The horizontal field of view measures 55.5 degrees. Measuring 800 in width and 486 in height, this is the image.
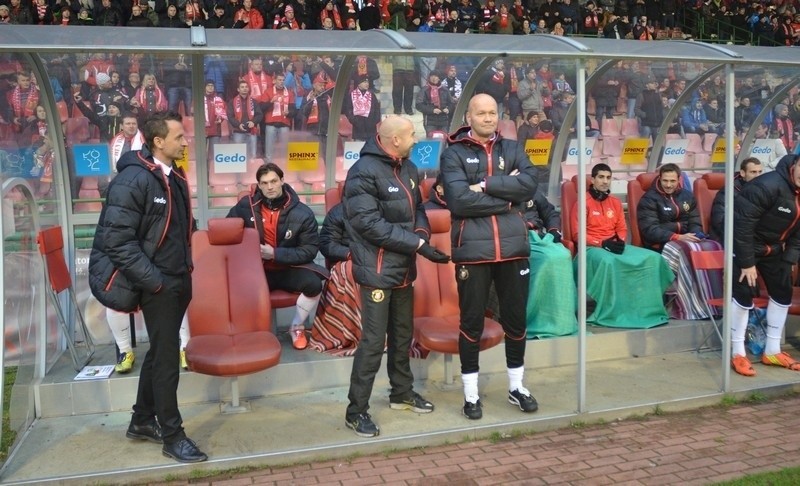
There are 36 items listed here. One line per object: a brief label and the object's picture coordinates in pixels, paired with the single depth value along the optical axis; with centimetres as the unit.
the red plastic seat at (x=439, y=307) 507
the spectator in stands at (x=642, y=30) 1716
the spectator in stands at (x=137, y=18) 1182
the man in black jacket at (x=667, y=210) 711
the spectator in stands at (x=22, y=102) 548
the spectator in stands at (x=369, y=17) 1368
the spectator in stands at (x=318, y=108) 655
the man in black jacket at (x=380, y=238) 441
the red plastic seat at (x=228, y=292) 505
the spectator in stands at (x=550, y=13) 1639
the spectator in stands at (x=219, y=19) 1226
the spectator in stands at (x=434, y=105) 694
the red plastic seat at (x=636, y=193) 724
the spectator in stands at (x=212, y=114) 625
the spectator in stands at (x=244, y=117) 642
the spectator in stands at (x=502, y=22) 1502
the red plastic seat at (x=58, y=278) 519
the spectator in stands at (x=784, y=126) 852
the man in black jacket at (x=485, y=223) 458
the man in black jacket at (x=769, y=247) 555
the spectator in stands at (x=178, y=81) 602
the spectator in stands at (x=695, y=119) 809
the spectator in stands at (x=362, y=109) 666
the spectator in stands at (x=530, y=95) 732
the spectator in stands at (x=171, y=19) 1209
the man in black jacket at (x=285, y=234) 602
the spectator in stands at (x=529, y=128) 753
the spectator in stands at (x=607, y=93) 755
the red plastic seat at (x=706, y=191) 746
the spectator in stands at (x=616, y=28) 1686
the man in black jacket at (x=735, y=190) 692
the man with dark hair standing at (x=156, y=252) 390
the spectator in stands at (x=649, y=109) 785
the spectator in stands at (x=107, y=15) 1189
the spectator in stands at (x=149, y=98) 609
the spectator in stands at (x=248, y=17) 1225
